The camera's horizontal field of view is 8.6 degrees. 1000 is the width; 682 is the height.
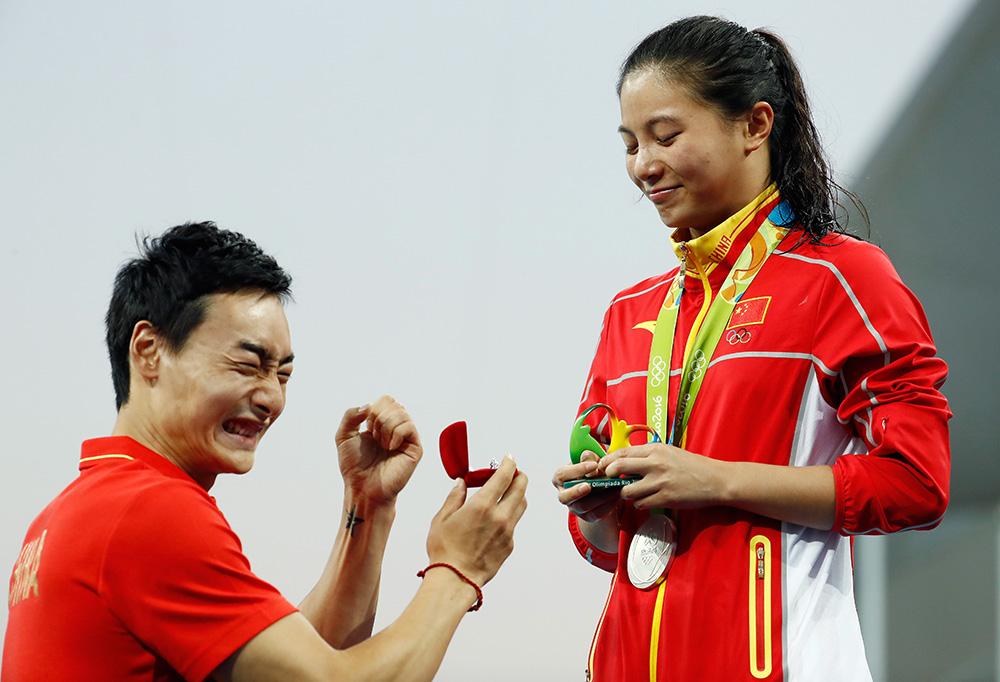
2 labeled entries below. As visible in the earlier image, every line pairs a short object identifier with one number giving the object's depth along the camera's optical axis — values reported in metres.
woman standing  6.32
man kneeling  6.25
